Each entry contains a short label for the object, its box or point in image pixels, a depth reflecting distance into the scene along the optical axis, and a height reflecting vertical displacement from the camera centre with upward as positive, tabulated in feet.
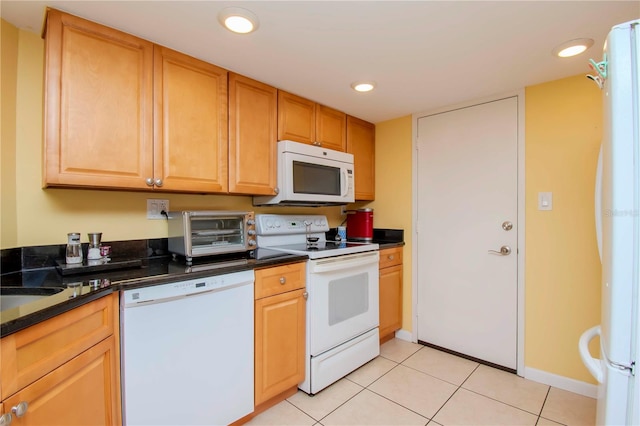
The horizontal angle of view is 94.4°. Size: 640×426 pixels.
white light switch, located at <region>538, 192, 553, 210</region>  6.76 +0.26
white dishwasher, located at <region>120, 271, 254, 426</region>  4.13 -2.18
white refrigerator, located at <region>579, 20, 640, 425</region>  2.55 -0.11
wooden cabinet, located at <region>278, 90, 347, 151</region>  7.27 +2.38
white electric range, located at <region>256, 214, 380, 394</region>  6.37 -1.99
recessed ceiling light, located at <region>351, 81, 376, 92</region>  6.88 +2.98
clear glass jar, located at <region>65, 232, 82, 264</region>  4.74 -0.60
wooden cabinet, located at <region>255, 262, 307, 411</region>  5.61 -2.37
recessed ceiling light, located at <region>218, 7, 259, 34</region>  4.39 +2.97
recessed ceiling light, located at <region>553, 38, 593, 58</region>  5.10 +2.94
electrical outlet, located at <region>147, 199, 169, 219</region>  6.04 +0.07
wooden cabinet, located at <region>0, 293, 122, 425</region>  2.70 -1.68
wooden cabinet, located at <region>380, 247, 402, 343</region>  8.52 -2.39
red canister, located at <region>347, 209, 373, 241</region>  9.26 -0.42
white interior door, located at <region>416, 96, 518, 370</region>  7.34 -0.49
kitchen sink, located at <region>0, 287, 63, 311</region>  3.78 -1.06
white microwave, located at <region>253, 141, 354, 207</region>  7.02 +0.90
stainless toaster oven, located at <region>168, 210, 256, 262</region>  5.55 -0.42
